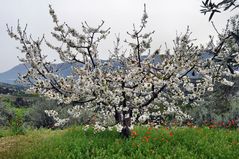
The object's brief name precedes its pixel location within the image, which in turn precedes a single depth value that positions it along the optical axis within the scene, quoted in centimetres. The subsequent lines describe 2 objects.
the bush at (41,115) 1339
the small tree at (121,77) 628
